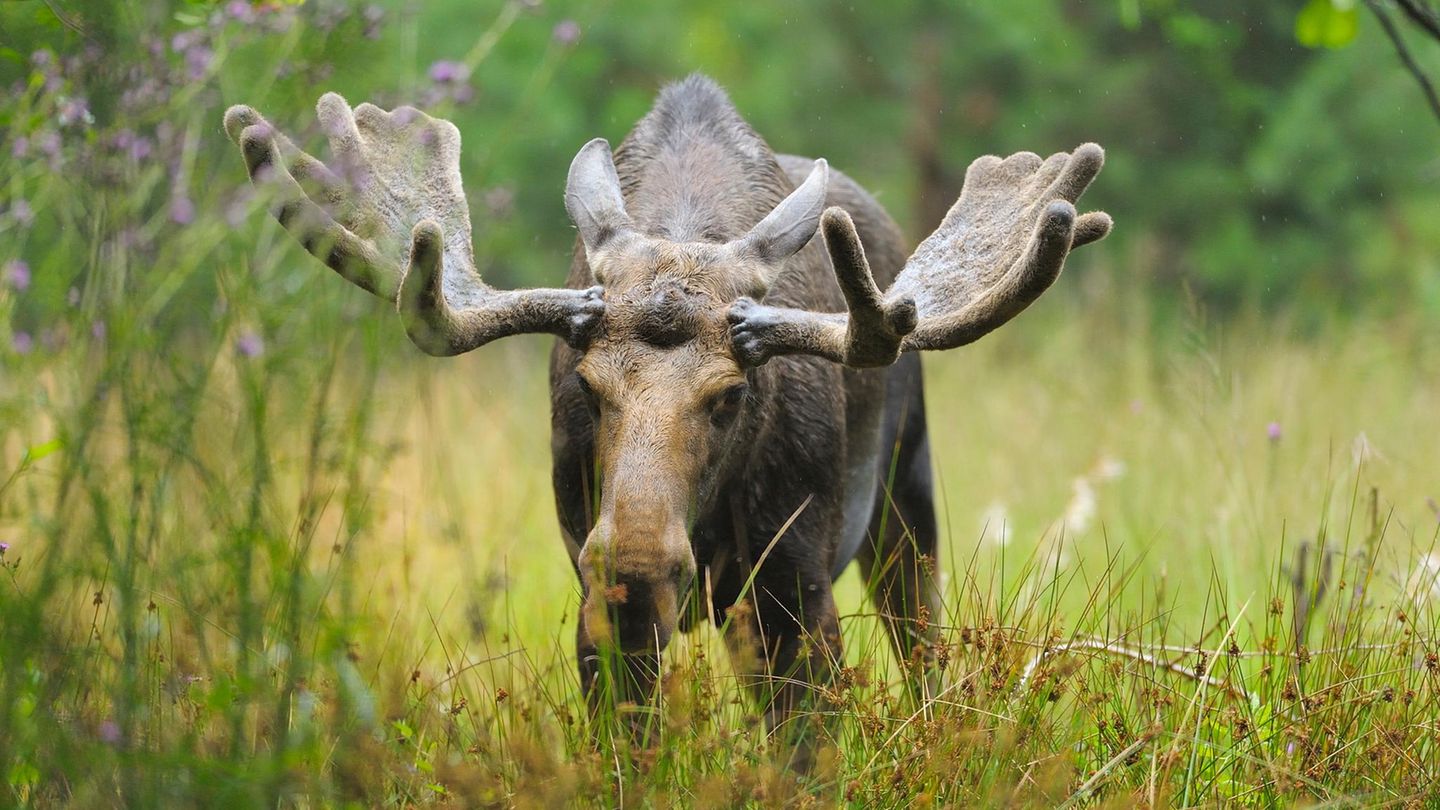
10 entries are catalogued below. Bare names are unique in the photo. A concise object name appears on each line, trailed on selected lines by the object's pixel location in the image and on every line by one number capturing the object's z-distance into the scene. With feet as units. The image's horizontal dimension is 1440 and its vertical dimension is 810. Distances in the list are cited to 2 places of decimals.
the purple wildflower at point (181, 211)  29.04
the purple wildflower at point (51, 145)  29.32
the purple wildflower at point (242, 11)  30.91
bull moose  26.18
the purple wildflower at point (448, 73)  36.93
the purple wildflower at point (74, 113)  26.63
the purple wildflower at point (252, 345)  23.23
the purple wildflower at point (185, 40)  32.65
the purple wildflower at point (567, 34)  37.53
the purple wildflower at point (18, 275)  29.40
